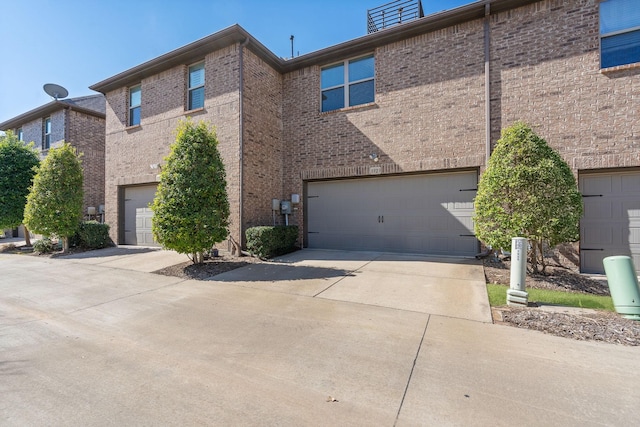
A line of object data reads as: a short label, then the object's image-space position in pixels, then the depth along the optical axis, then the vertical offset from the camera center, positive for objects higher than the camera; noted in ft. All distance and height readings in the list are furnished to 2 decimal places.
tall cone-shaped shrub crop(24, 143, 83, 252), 32.37 +1.36
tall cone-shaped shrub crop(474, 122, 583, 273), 17.61 +0.88
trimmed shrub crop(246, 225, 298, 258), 26.05 -2.78
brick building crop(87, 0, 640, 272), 21.44 +8.67
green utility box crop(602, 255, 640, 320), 12.62 -3.44
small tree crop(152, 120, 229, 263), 22.11 +1.10
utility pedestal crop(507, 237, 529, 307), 14.03 -3.22
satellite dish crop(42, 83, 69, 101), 47.37 +20.09
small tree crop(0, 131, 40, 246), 38.47 +4.30
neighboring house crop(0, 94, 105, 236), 46.29 +13.20
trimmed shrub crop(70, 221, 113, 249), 34.78 -3.03
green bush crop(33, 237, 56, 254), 34.06 -4.19
